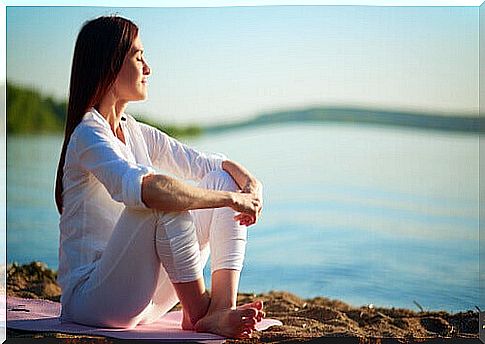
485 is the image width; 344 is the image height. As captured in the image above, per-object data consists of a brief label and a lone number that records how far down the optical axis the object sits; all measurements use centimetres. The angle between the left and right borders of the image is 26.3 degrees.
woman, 466
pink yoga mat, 488
